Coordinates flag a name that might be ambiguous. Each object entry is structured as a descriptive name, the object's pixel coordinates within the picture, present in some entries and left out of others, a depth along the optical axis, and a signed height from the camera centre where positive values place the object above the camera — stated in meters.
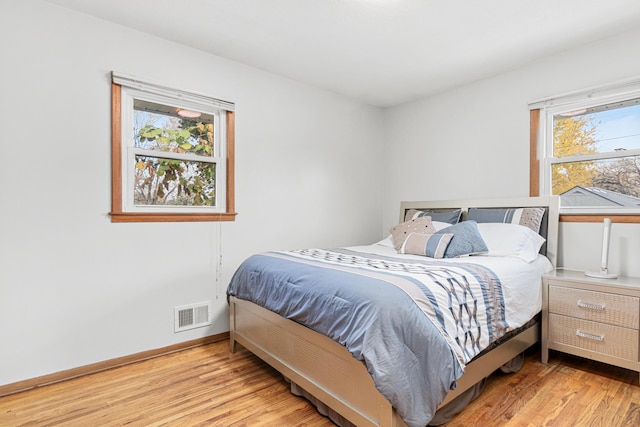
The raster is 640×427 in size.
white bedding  2.14 -0.48
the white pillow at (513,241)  2.58 -0.24
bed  1.46 -0.56
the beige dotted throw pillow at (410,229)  3.03 -0.18
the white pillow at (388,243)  3.36 -0.34
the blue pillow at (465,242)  2.60 -0.25
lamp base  2.38 -0.46
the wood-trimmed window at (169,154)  2.51 +0.43
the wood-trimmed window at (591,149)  2.61 +0.51
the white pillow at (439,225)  3.07 -0.14
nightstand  2.13 -0.71
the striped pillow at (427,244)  2.66 -0.28
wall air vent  2.76 -0.90
